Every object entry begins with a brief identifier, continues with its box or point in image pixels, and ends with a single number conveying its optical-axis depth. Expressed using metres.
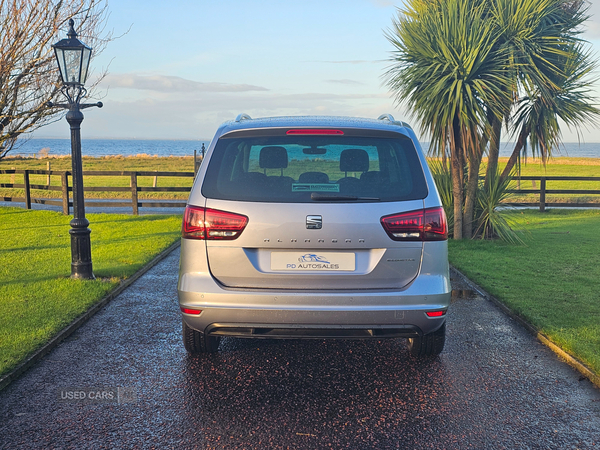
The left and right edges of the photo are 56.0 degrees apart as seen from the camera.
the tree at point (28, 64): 12.17
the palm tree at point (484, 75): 10.09
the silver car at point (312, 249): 3.74
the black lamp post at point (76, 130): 7.33
